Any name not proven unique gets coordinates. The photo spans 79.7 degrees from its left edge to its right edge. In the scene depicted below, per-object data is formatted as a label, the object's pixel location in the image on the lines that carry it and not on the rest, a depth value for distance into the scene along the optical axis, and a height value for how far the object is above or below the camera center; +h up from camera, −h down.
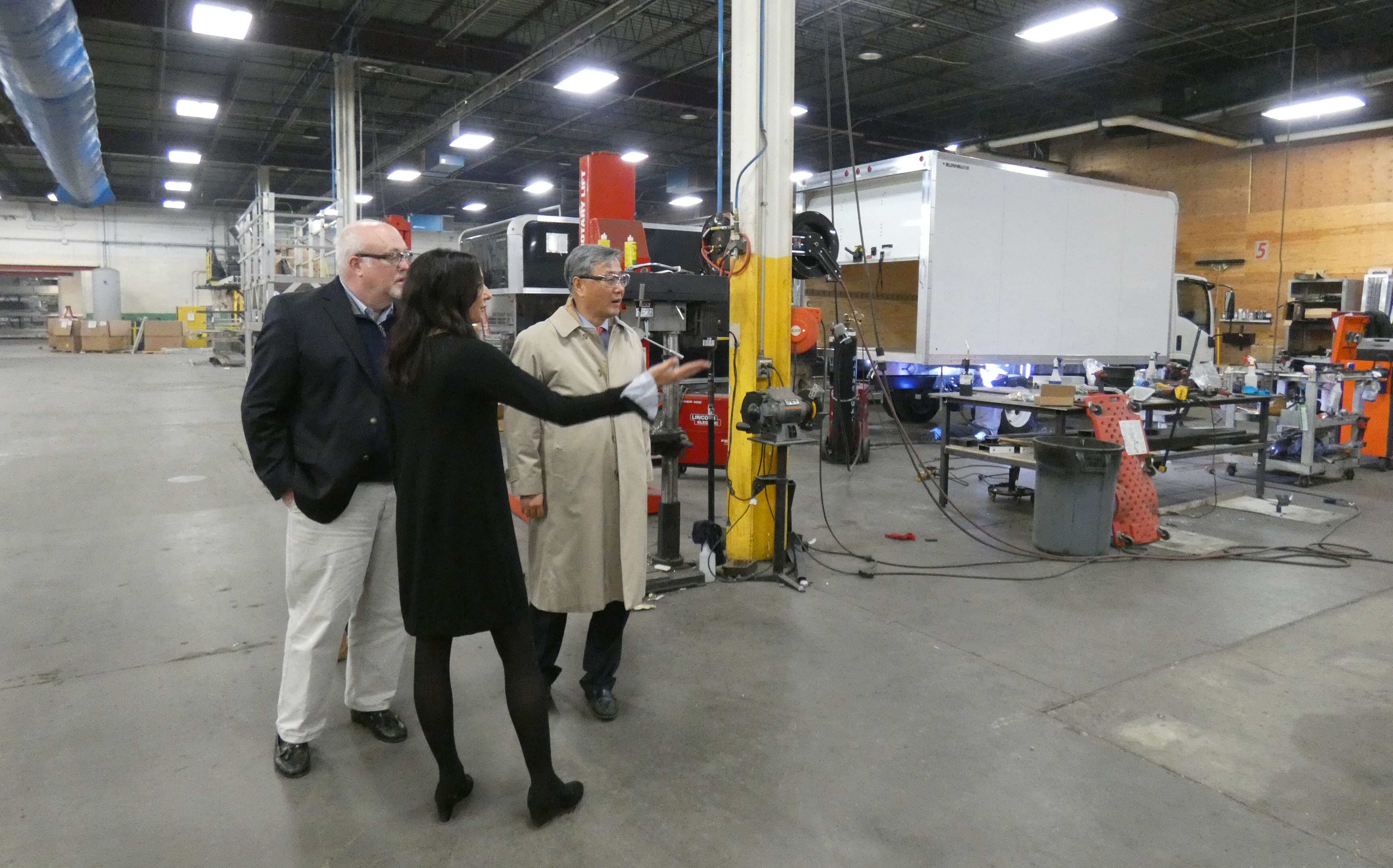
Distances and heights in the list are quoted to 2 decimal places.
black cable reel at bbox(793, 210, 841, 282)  5.01 +0.71
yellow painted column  4.49 +0.93
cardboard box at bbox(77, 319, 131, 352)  24.58 +0.49
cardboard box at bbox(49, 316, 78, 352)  24.75 +0.48
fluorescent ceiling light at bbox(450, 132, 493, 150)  16.53 +4.47
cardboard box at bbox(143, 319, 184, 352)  26.23 +0.62
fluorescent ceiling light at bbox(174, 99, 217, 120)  15.35 +4.60
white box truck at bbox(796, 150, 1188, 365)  8.10 +1.15
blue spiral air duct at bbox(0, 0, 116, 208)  6.32 +2.59
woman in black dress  2.05 -0.25
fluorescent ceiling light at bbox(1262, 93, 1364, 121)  11.73 +3.80
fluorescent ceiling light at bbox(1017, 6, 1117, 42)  10.13 +4.26
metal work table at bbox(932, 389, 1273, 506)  5.87 -0.38
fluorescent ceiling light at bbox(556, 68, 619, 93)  12.48 +4.23
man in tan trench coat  2.77 -0.40
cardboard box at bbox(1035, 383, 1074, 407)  5.62 -0.19
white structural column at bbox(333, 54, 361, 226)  13.19 +3.54
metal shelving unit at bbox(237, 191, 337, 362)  13.25 +1.70
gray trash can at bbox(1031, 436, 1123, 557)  5.01 -0.77
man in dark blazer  2.40 -0.26
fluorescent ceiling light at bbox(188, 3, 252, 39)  9.81 +4.02
